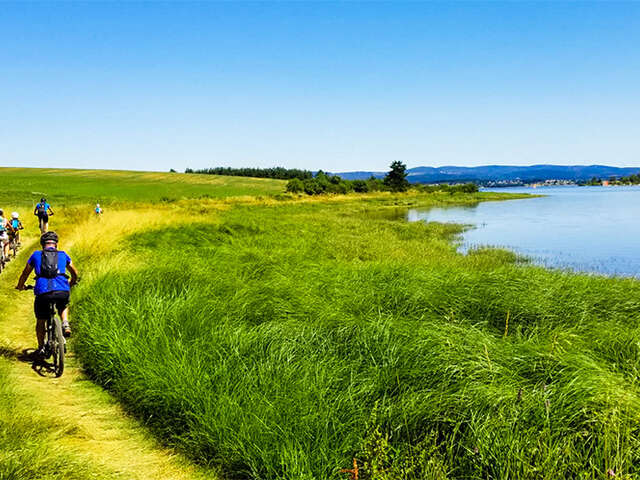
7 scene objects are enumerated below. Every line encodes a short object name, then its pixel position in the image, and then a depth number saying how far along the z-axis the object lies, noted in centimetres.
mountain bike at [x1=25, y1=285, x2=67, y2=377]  628
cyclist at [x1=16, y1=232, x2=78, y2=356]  634
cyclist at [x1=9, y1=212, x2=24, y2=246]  1538
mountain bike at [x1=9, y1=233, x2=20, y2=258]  1584
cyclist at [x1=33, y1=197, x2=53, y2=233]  1980
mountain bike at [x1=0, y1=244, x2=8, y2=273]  1357
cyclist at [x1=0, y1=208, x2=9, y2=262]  1371
